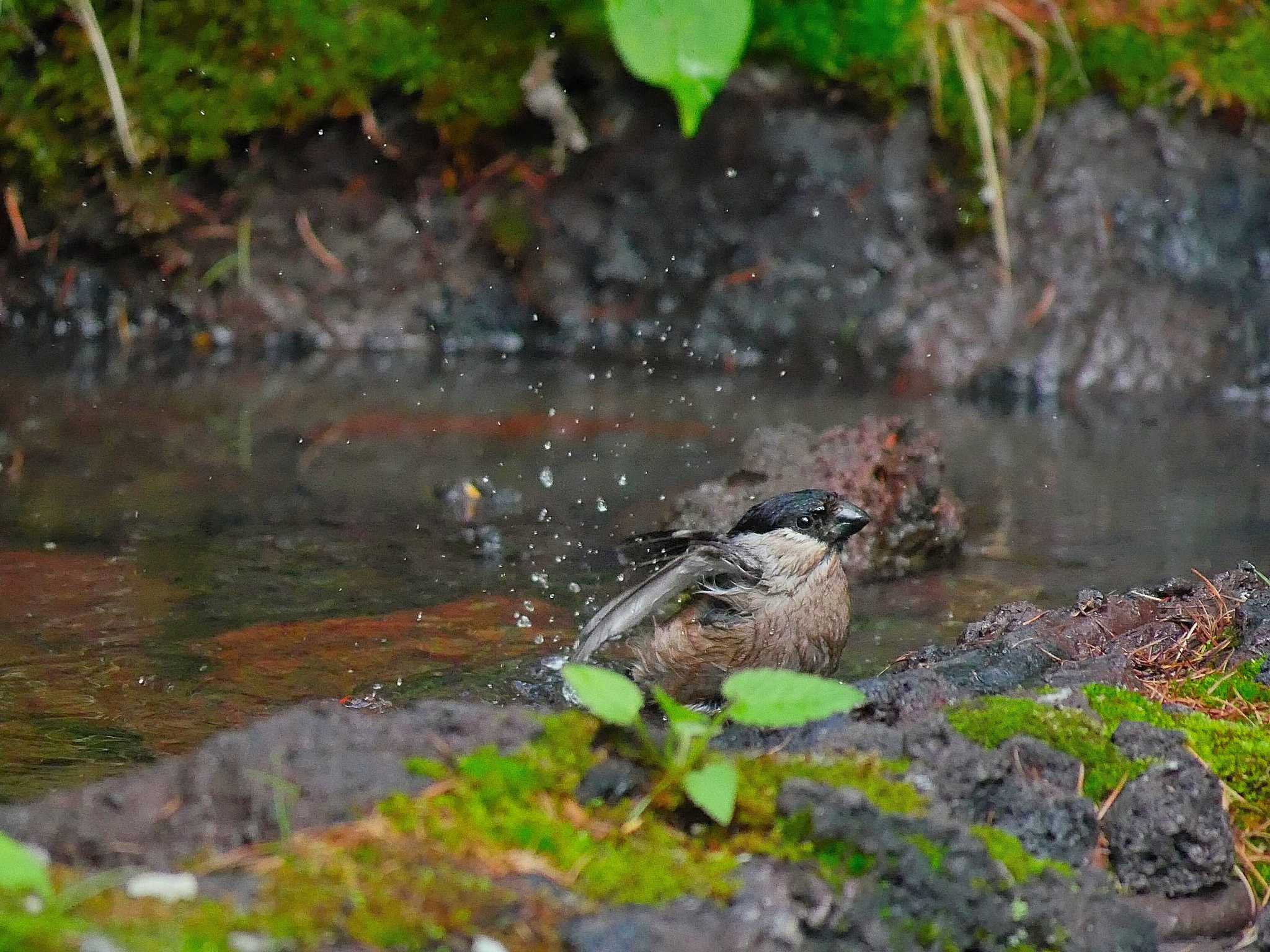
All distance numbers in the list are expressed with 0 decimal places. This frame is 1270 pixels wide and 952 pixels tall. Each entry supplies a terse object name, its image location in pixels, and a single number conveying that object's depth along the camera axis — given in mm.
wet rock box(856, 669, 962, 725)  6992
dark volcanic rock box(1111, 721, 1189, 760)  6355
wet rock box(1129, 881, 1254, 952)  5969
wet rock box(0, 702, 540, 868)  4691
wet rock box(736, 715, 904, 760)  5977
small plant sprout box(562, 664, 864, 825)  5035
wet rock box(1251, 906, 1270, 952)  5828
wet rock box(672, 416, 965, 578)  13898
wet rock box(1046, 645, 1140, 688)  7879
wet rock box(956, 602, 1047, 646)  9867
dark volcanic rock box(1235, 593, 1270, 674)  8070
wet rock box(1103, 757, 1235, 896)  6082
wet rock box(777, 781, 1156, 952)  4863
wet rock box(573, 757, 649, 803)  5148
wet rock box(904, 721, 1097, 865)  5863
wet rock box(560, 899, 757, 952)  4285
